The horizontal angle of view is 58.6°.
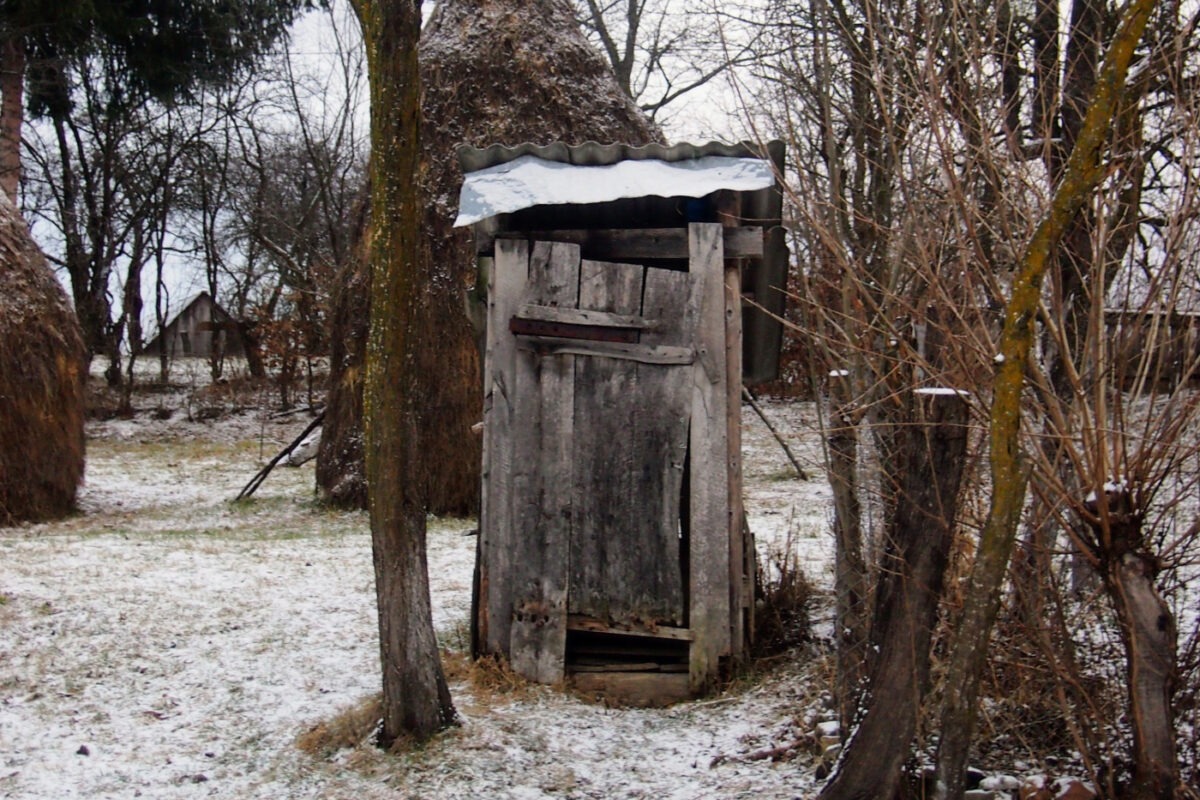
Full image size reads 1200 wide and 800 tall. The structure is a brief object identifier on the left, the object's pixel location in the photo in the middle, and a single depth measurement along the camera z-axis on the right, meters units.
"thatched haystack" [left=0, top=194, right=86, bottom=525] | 10.13
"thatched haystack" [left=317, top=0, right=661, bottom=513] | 10.66
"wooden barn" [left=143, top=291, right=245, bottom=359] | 23.11
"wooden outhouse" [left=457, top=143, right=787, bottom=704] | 5.35
